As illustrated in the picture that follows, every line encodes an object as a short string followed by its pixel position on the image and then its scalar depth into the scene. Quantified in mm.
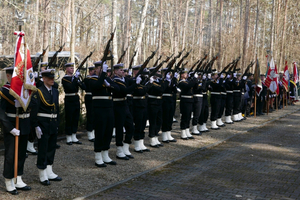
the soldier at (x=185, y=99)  11578
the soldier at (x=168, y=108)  11016
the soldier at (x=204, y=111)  13188
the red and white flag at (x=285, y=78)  24092
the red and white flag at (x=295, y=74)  27172
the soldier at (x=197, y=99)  12484
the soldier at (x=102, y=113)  7969
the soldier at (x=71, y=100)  10016
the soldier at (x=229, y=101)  15898
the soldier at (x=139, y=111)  9438
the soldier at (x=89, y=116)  10789
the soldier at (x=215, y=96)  14188
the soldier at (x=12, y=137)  6004
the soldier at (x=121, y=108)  8500
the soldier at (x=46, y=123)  6531
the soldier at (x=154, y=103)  10297
